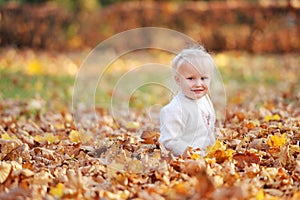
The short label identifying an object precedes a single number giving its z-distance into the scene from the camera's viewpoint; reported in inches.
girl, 228.2
